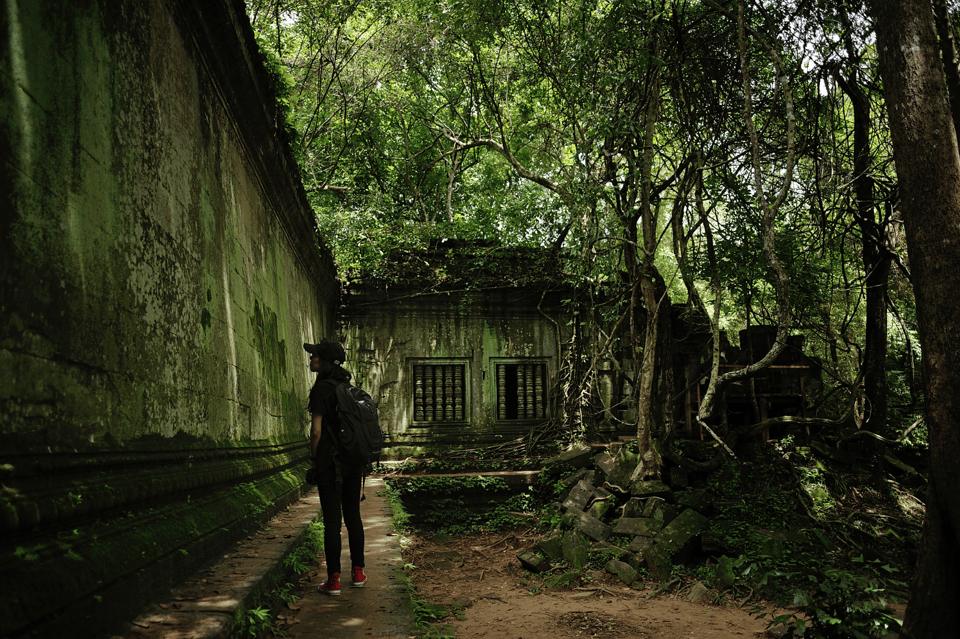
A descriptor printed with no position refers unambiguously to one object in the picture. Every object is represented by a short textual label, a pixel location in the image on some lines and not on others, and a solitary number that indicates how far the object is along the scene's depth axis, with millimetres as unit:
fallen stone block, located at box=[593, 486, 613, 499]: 8375
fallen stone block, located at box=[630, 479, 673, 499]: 7570
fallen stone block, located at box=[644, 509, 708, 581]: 6395
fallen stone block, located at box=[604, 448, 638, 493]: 8289
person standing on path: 3469
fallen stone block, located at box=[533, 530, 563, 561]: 6875
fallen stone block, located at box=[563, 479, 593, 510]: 8456
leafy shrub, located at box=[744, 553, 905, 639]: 3223
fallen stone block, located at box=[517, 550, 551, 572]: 6600
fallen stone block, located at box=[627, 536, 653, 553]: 6730
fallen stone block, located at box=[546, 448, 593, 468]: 9891
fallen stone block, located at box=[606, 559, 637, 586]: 6242
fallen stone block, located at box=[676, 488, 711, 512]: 7457
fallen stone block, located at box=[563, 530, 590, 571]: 6570
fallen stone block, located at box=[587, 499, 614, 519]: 7986
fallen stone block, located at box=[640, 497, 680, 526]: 7163
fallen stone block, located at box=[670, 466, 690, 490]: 8000
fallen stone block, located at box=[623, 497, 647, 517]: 7477
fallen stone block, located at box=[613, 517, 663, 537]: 6996
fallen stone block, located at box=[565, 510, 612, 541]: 7309
